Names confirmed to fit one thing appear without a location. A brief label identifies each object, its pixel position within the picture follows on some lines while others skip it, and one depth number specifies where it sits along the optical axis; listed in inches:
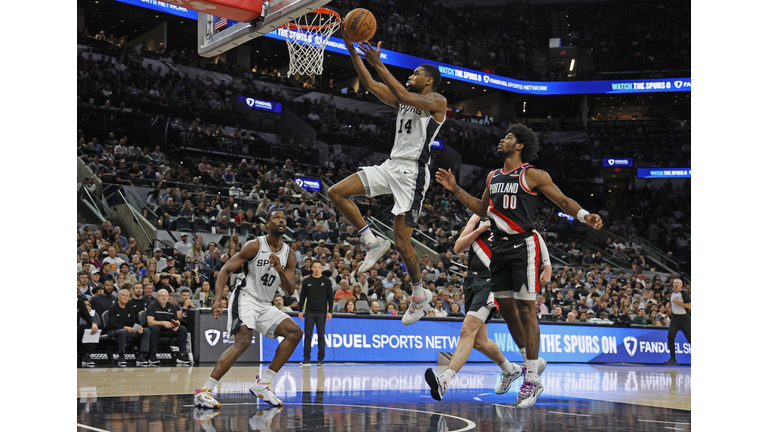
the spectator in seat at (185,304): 491.8
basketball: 219.8
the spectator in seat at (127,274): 508.4
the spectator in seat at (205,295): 536.1
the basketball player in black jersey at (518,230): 251.1
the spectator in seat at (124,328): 458.6
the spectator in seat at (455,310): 612.4
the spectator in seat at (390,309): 586.6
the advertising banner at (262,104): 1081.4
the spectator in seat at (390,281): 655.4
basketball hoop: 315.9
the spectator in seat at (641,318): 672.4
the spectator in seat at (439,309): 594.8
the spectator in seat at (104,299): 461.4
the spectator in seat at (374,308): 569.3
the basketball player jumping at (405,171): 233.3
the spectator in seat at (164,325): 470.9
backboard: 256.4
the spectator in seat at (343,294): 574.9
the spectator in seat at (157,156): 807.1
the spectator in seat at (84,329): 440.6
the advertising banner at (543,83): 1239.0
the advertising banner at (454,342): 539.2
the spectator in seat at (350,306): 559.6
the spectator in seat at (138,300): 469.1
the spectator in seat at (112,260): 538.3
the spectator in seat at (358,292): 589.4
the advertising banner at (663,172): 1299.2
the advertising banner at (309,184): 945.5
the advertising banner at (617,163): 1348.4
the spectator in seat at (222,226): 691.4
